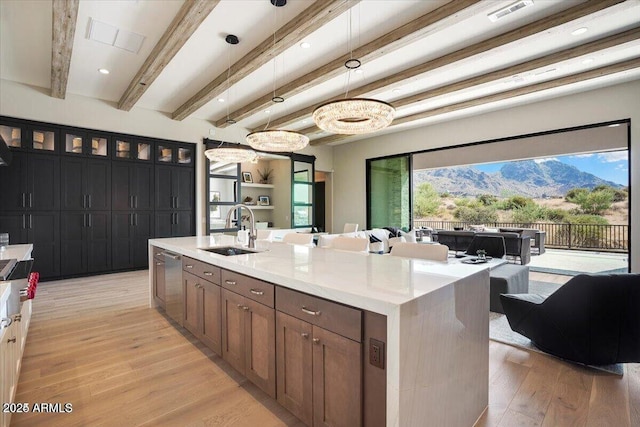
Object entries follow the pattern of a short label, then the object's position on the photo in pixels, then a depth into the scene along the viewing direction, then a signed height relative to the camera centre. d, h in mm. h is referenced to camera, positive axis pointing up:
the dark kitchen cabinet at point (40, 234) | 4820 -426
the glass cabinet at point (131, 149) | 5863 +1151
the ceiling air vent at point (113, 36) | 3437 +2035
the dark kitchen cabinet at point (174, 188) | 6316 +425
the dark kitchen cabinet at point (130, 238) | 5828 -583
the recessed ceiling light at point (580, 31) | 3396 +1990
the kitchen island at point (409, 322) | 1151 -502
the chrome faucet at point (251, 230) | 2907 -216
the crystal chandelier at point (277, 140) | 3654 +842
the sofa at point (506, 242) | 6348 -741
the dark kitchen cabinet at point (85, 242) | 5316 -616
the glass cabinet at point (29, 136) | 4813 +1169
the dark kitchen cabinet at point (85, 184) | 5293 +435
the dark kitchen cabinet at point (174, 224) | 6309 -340
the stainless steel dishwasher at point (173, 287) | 2936 -792
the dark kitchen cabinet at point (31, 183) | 4777 +407
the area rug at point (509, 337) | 2301 -1213
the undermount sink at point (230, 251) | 2691 -386
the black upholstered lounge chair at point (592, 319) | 2070 -815
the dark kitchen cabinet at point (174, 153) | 6340 +1173
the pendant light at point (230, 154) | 4291 +769
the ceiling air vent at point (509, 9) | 2900 +1951
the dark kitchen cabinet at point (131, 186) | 5809 +422
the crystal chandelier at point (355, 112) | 2820 +917
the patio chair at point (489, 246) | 4695 -602
